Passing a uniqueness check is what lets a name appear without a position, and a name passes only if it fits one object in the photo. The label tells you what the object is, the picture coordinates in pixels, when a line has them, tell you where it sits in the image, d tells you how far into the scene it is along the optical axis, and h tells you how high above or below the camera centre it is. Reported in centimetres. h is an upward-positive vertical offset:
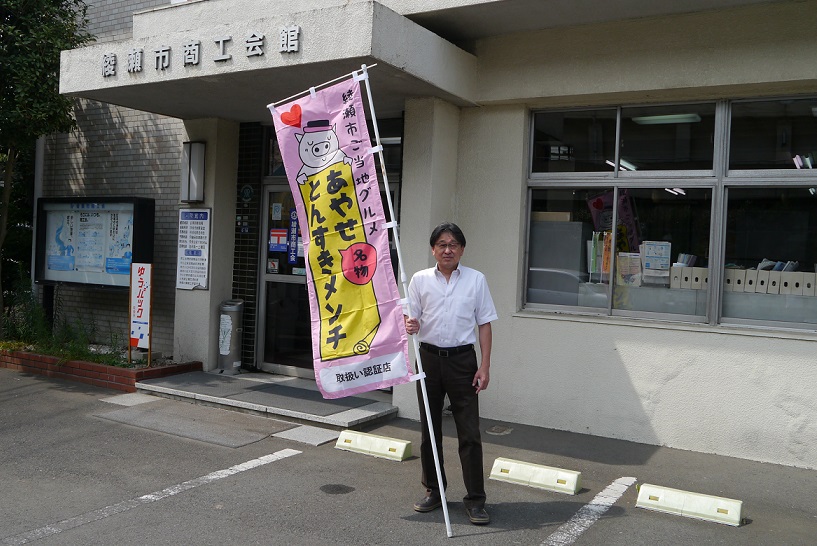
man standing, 510 -59
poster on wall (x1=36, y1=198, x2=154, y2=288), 977 +5
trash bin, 921 -107
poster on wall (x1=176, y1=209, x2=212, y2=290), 937 -4
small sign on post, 887 -73
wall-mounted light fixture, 936 +93
